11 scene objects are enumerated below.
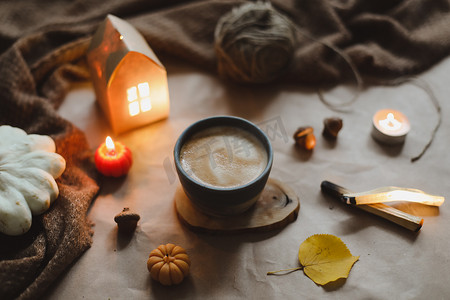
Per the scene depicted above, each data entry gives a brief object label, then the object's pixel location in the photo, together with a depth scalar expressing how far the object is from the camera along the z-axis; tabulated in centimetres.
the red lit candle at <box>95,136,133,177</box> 98
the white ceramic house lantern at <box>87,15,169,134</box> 97
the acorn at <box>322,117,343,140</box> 108
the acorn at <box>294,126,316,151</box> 107
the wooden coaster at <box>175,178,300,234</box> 89
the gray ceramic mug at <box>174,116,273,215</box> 80
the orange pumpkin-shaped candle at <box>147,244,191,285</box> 80
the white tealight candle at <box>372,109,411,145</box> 108
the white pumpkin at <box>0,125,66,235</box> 80
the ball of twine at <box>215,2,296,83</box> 113
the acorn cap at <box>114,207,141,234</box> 87
